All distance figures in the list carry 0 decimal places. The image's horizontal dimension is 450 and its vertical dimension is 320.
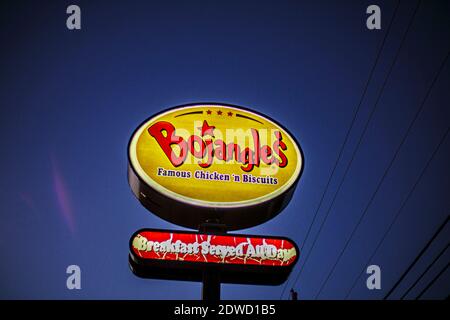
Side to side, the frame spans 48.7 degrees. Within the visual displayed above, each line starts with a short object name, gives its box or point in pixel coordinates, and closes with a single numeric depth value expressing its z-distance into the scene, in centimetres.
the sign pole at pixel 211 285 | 741
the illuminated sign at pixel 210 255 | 733
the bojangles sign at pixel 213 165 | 794
